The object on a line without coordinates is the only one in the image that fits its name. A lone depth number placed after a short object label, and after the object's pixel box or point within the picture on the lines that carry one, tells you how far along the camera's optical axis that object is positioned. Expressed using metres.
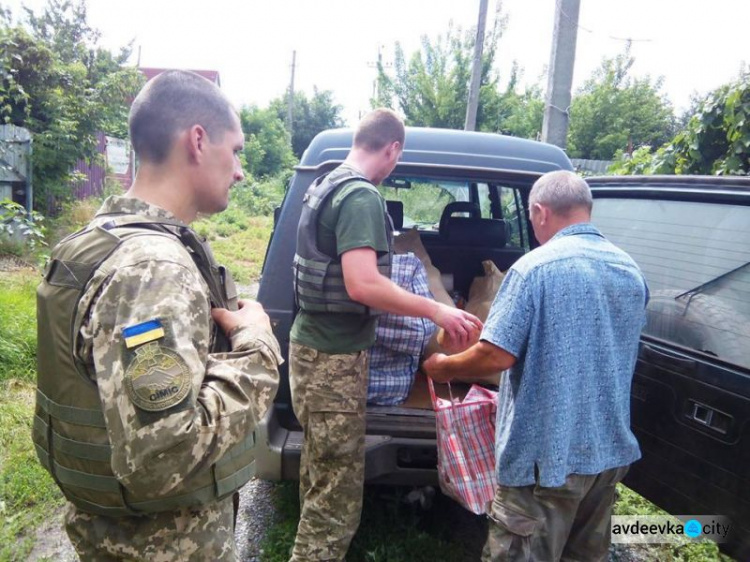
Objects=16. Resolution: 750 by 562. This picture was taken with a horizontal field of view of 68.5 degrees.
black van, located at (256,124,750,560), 1.87
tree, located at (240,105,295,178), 26.31
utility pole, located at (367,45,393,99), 16.36
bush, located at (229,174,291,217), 19.81
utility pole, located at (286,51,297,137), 32.78
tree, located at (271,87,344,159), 35.19
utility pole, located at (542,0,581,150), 5.91
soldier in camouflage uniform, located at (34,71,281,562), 1.00
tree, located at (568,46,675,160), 21.39
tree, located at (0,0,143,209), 7.85
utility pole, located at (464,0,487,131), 10.72
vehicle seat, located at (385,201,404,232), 4.14
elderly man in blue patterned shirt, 1.76
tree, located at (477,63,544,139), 15.44
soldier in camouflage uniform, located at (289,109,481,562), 2.13
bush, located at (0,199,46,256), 6.36
